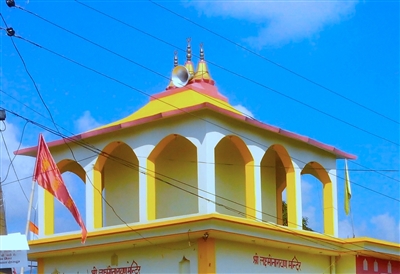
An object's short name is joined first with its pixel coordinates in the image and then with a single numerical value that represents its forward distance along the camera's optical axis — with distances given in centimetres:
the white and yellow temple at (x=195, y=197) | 1800
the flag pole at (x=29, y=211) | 1467
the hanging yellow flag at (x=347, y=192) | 2263
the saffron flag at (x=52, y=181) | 1606
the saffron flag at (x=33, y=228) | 1956
